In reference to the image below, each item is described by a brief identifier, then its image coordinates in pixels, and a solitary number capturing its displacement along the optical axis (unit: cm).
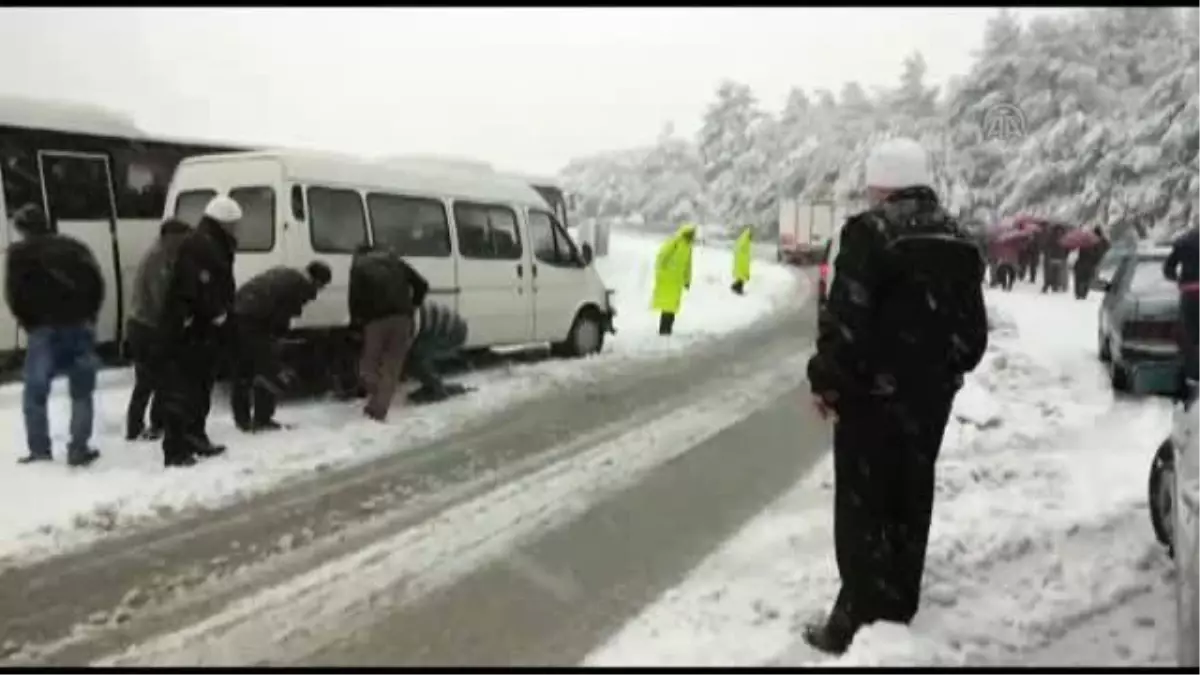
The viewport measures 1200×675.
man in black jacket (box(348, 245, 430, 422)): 871
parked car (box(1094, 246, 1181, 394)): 936
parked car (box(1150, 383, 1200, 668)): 332
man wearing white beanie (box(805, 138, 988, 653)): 371
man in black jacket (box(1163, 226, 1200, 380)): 730
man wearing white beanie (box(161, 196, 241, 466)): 702
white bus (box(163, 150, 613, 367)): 927
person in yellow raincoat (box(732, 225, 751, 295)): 1938
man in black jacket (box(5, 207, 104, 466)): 673
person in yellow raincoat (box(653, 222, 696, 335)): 1545
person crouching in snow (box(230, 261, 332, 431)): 811
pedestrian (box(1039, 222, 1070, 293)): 1005
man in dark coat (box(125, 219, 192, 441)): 711
